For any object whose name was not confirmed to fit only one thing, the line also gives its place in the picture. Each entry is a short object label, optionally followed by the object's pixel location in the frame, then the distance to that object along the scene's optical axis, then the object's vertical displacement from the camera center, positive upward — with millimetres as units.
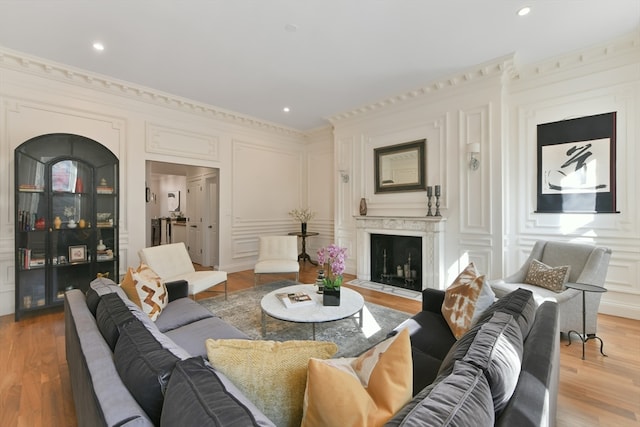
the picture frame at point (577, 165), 3164 +572
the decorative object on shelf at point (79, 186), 3547 +376
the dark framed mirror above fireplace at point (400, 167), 4371 +770
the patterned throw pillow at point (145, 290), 2062 -568
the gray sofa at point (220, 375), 717 -517
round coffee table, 2295 -828
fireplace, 4043 -629
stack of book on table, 2528 -789
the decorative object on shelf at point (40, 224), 3281 -95
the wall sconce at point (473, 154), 3704 +808
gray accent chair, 2539 -718
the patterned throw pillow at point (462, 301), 1814 -598
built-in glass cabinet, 3217 -17
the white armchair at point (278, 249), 4594 -563
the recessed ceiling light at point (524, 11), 2535 +1851
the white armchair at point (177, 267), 3123 -610
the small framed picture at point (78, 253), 3479 -471
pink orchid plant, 2568 -482
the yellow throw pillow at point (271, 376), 887 -512
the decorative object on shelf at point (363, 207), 4980 +129
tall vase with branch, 6418 -8
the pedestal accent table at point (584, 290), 2312 -627
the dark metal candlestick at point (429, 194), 4137 +293
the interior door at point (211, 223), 5492 -162
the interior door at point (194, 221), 6144 -131
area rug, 2607 -1150
